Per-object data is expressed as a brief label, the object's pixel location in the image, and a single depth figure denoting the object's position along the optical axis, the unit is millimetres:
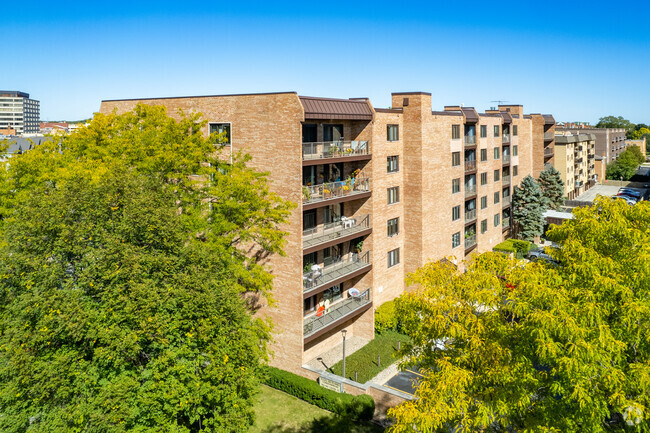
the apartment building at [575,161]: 73250
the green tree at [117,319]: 15906
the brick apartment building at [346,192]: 26766
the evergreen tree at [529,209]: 54344
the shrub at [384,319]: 33281
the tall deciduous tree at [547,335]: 11812
